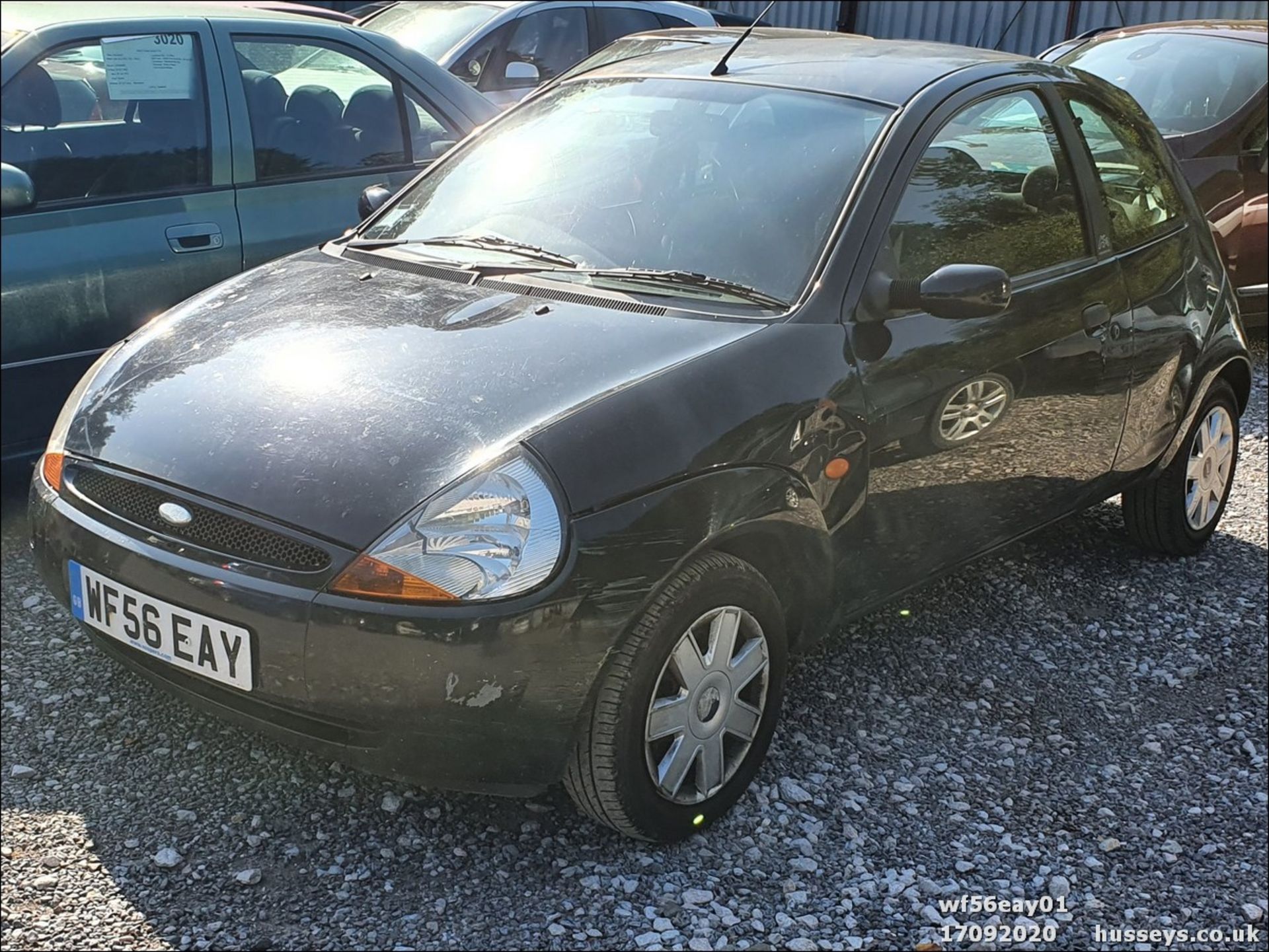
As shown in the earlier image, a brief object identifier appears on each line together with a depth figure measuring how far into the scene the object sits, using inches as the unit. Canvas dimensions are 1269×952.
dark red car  270.7
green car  168.9
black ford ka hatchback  103.0
